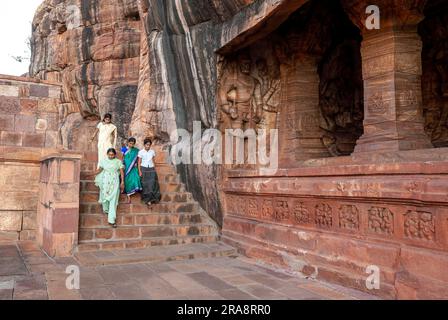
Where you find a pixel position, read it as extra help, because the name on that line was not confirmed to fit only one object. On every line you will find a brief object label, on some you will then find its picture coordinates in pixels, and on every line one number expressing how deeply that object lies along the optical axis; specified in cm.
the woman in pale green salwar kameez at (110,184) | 648
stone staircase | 605
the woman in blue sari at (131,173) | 711
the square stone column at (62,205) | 577
